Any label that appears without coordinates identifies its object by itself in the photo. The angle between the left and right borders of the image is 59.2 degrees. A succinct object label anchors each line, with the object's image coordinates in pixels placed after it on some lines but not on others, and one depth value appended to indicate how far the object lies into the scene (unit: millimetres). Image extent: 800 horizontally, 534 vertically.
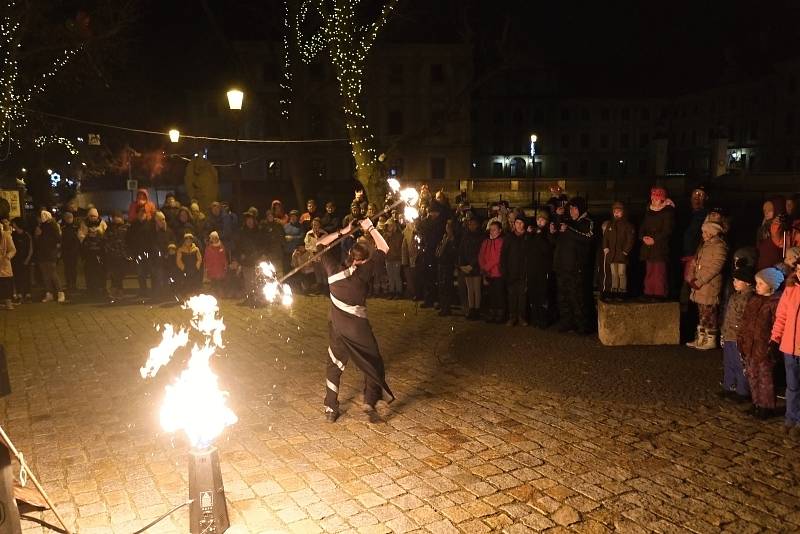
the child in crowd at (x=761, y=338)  7090
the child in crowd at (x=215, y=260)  15562
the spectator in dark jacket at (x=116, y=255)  16062
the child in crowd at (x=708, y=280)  9523
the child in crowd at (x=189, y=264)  15312
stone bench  10430
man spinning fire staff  7293
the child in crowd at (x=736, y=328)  7609
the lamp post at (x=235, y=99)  17141
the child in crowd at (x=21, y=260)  15453
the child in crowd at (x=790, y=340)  6734
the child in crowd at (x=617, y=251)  11414
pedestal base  4922
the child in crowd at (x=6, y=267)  14641
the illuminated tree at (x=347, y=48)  24109
